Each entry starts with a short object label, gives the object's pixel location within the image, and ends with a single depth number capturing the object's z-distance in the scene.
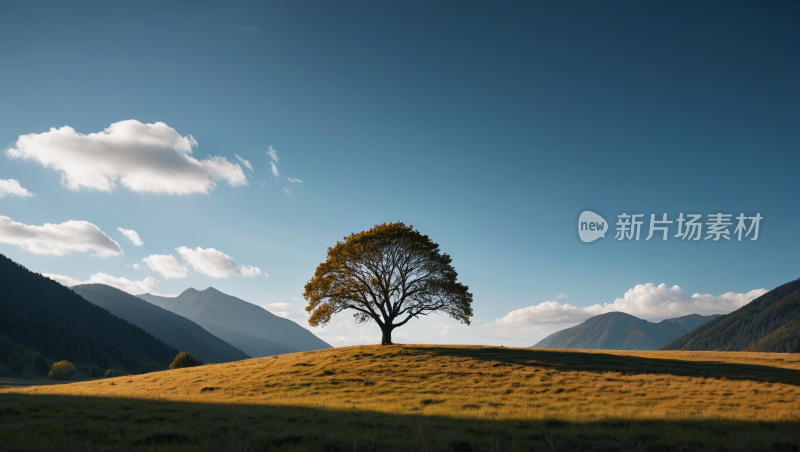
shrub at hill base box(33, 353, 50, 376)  184.38
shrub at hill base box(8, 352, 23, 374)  180.50
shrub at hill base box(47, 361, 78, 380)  134.12
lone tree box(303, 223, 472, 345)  40.16
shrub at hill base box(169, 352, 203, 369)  63.67
